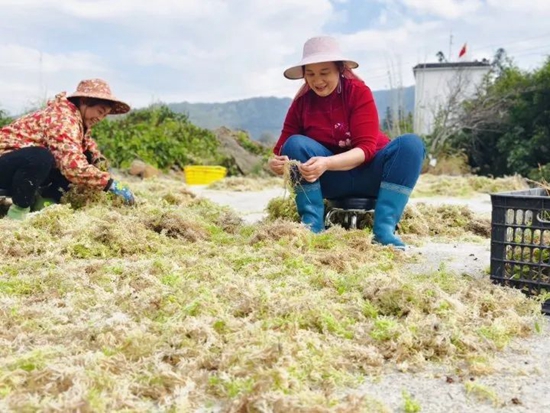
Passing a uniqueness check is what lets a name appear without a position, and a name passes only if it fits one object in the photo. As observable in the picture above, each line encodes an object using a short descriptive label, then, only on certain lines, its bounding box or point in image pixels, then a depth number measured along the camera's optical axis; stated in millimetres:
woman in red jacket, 3463
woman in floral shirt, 4094
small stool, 3688
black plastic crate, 2314
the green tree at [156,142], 10992
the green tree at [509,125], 13680
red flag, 22234
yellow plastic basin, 9805
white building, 17953
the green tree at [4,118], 10562
